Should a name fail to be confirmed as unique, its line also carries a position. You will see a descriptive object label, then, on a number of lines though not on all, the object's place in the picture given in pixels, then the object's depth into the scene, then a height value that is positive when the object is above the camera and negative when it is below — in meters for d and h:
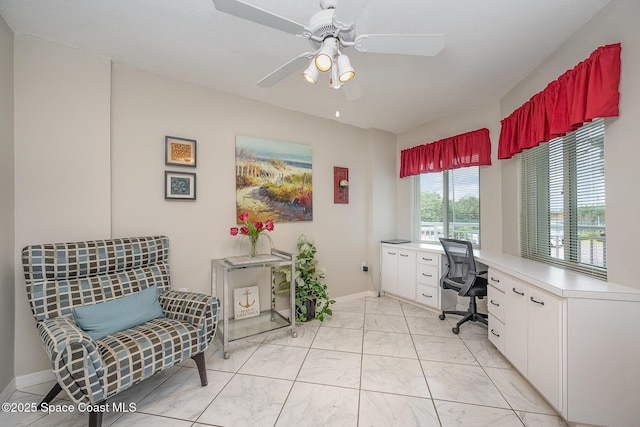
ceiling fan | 1.18 +0.95
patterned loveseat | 1.34 -0.65
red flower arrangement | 2.58 -0.14
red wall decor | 3.52 +0.41
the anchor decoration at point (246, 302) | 2.71 -0.94
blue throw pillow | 1.66 -0.68
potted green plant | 2.88 -0.83
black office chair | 2.57 -0.66
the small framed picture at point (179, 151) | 2.39 +0.61
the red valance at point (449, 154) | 3.01 +0.80
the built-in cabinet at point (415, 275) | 3.09 -0.79
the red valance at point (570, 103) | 1.54 +0.81
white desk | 1.39 -0.77
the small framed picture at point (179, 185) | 2.38 +0.28
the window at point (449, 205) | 3.27 +0.14
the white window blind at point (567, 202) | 1.81 +0.11
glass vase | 2.61 -0.30
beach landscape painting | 2.80 +0.41
